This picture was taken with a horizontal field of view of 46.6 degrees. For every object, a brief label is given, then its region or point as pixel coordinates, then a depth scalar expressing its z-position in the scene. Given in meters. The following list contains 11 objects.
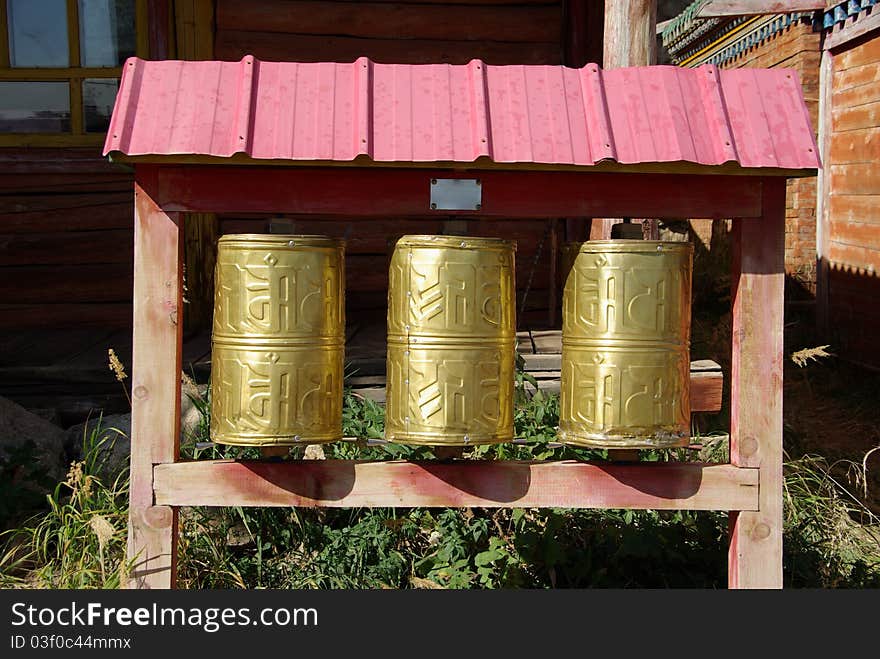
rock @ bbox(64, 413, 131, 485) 4.68
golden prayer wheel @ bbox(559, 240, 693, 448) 2.91
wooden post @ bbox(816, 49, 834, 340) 8.48
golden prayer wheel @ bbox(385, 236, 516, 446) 2.87
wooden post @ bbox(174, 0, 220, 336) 6.71
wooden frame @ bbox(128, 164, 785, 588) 2.98
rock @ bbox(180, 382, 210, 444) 4.44
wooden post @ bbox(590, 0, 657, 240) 4.78
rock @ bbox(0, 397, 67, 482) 4.73
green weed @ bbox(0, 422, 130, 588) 3.52
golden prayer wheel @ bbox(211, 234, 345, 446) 2.87
